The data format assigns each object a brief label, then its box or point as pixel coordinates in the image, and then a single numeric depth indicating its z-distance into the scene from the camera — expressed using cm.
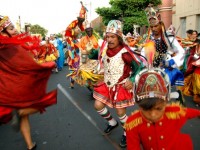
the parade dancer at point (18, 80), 229
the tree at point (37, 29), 5814
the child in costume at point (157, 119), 146
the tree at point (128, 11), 2053
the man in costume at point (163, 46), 330
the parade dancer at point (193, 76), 427
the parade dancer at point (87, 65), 459
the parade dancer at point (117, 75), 271
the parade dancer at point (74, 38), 572
